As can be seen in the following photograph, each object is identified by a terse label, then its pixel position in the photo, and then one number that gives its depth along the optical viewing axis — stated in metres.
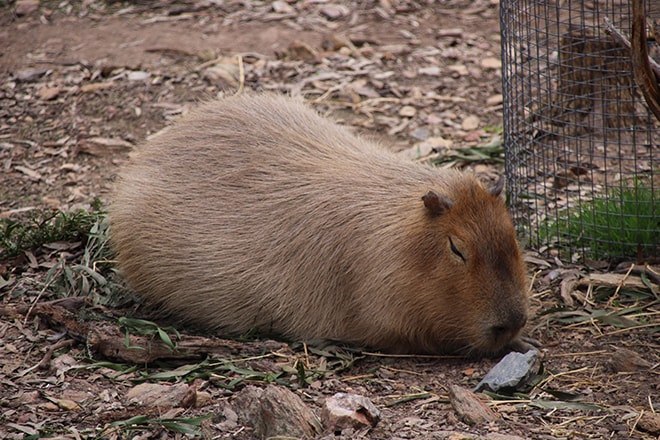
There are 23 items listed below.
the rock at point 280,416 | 7.16
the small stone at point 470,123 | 15.40
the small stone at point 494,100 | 16.12
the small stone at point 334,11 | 19.14
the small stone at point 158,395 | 7.84
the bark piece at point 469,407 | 7.48
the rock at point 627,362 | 8.63
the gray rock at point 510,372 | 8.23
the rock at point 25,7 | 19.03
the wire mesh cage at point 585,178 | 11.20
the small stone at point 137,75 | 16.53
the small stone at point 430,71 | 17.09
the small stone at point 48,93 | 16.20
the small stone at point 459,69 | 17.11
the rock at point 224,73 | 16.37
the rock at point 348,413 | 7.27
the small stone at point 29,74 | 16.72
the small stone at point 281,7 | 19.19
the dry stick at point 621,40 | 8.45
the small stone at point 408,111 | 15.79
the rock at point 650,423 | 7.23
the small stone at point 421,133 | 15.10
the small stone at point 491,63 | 17.28
